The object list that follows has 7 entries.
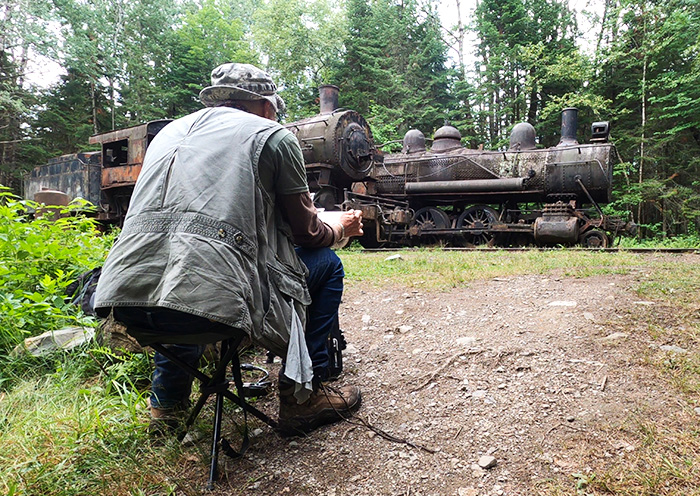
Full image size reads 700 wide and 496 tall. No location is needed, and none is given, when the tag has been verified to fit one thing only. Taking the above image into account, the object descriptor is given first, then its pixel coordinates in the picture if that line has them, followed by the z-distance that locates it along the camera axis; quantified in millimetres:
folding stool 1412
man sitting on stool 1296
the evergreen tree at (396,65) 22797
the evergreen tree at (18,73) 16375
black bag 2809
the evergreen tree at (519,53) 17719
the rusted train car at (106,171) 9867
